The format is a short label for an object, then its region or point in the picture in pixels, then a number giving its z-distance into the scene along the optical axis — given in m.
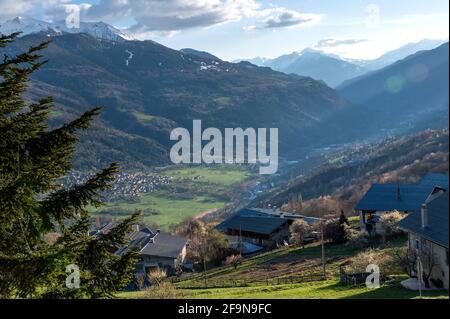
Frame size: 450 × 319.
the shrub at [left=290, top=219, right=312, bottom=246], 46.69
